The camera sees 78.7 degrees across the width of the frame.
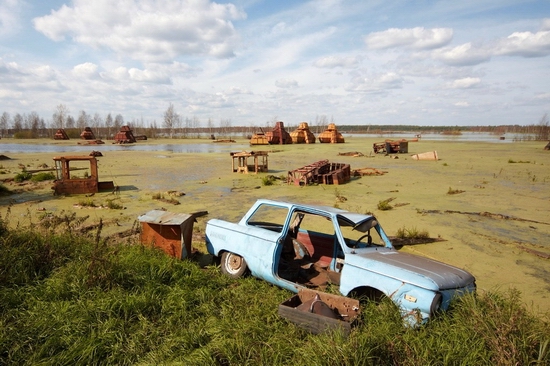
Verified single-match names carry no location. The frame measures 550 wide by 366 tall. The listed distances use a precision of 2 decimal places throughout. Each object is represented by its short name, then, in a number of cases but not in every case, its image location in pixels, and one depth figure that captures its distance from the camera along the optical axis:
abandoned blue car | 3.74
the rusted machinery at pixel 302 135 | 56.22
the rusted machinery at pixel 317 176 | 15.57
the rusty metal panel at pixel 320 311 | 3.55
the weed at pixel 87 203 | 11.00
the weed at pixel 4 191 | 12.90
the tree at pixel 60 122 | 96.21
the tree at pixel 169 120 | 98.50
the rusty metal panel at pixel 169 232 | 5.92
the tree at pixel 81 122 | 110.88
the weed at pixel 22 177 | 15.72
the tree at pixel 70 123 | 110.65
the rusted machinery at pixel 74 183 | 12.95
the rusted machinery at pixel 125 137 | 56.22
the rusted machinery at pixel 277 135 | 52.44
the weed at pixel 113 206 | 10.66
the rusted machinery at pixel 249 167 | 19.08
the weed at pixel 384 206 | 10.75
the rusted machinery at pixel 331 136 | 55.22
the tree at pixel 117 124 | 104.50
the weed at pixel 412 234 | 7.80
